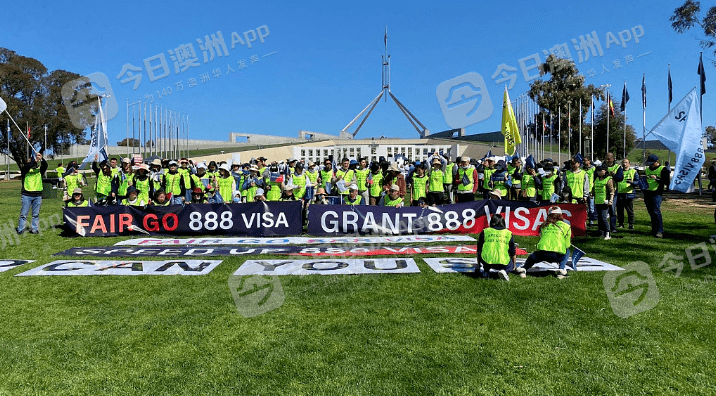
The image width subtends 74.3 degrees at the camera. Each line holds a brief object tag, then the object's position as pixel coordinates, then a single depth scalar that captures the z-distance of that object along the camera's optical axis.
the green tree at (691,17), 28.30
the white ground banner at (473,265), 7.48
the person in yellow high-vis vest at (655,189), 10.60
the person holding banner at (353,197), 11.59
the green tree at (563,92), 45.34
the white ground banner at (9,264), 7.79
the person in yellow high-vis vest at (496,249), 6.86
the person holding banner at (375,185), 13.20
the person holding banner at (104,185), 12.81
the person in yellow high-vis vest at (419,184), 12.52
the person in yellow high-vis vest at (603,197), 10.52
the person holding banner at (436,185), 12.43
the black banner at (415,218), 11.17
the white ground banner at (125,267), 7.53
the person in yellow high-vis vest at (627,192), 11.33
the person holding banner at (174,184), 12.51
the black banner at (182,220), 11.36
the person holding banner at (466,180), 12.52
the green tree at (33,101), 47.06
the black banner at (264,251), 9.00
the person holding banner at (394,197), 11.59
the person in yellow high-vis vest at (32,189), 11.34
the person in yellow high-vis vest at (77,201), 11.99
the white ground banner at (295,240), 10.26
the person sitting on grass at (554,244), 7.00
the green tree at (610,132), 45.47
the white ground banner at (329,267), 7.47
